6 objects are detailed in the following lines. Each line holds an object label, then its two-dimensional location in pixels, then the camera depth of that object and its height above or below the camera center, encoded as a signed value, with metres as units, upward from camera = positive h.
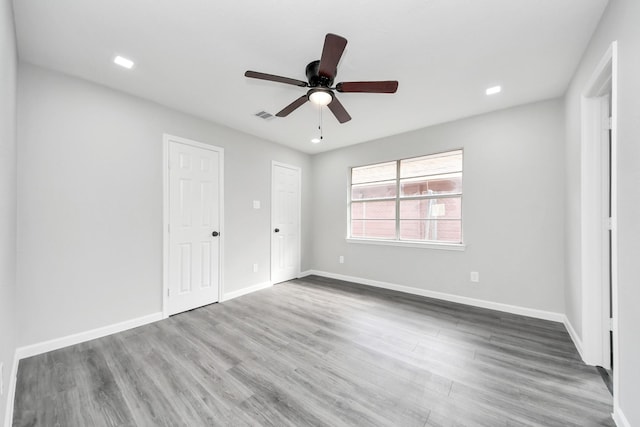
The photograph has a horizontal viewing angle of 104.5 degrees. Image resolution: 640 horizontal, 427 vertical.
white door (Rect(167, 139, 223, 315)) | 3.13 -0.17
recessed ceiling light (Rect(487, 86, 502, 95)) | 2.67 +1.37
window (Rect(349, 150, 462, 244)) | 3.71 +0.23
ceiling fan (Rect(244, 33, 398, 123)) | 1.69 +1.03
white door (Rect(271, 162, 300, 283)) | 4.51 -0.17
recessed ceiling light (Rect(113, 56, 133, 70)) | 2.18 +1.36
